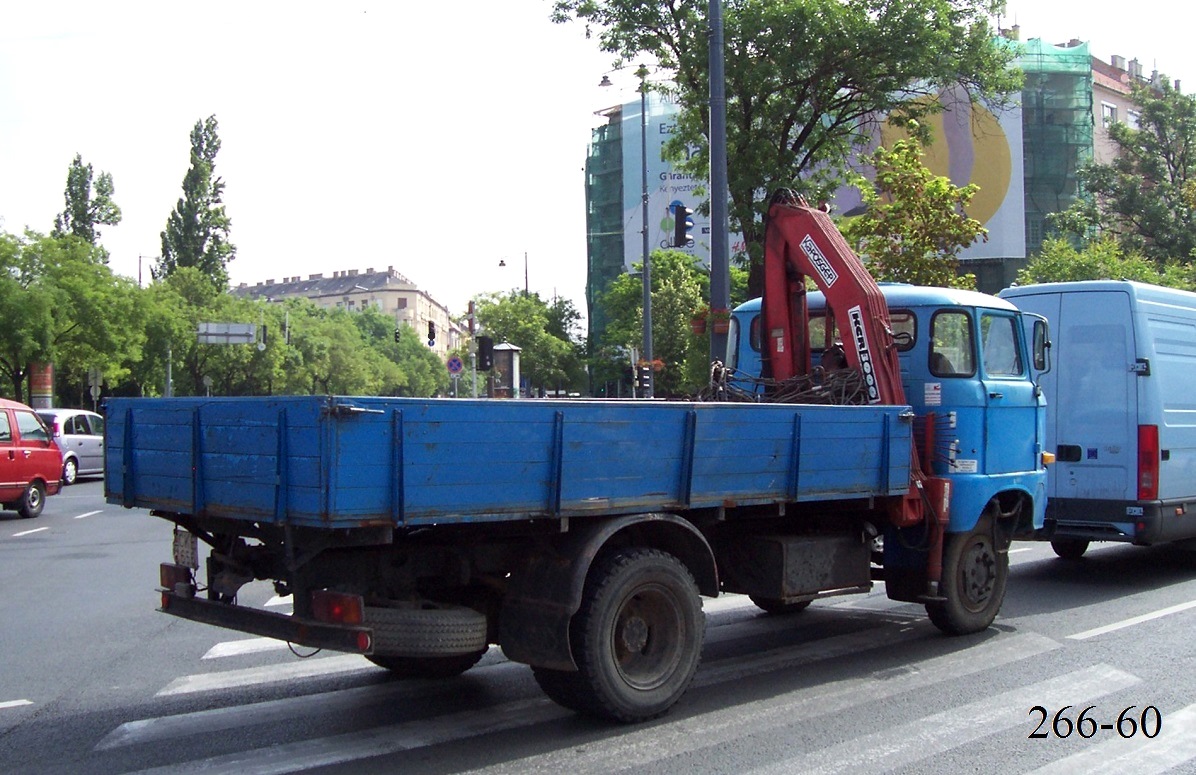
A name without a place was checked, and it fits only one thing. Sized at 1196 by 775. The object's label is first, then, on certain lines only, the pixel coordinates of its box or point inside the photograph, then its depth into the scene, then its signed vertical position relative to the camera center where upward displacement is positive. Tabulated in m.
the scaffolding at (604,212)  70.88 +12.80
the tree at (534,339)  66.25 +3.88
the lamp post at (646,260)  21.53 +3.69
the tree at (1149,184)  38.94 +8.28
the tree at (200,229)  64.29 +10.67
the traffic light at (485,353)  19.77 +0.90
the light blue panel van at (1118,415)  9.99 -0.18
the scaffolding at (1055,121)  54.06 +14.29
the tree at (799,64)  18.56 +6.16
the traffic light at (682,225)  20.72 +3.49
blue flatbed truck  4.71 -0.61
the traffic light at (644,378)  20.69 +0.43
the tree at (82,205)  52.31 +9.90
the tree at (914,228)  16.92 +2.79
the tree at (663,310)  51.84 +4.61
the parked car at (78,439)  25.17 -0.92
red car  17.20 -0.98
